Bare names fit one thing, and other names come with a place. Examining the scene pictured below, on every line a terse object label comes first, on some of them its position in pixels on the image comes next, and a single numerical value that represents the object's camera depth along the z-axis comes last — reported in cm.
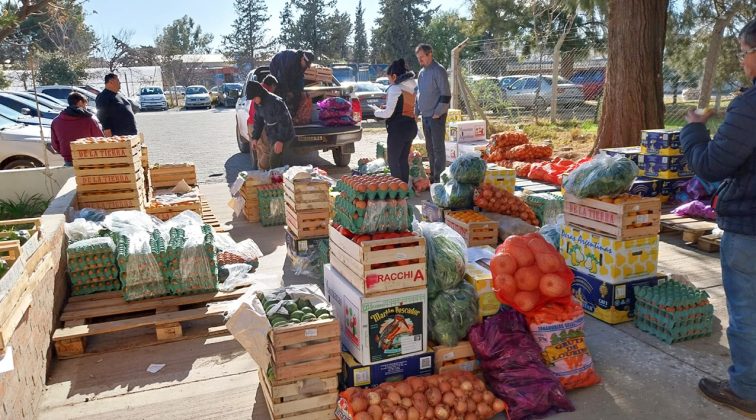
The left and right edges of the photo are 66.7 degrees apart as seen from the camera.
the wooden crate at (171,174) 884
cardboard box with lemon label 460
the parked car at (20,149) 1025
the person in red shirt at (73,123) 783
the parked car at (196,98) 3781
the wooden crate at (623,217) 455
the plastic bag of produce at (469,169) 682
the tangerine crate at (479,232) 621
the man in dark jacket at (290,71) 1150
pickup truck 1148
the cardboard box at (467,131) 1124
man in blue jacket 309
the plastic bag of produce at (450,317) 380
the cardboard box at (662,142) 753
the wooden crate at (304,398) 341
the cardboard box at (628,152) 809
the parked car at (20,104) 1281
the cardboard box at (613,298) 463
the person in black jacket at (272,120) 892
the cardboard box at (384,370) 362
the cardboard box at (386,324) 358
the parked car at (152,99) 3719
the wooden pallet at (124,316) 450
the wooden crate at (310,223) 612
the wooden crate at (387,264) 355
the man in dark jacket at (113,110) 821
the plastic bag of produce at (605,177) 478
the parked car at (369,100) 2305
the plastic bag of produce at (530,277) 372
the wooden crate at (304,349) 340
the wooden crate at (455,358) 376
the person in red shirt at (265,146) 915
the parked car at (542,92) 1986
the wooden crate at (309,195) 613
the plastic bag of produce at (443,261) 393
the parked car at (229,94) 3803
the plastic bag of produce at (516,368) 346
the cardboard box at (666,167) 757
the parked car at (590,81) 2103
